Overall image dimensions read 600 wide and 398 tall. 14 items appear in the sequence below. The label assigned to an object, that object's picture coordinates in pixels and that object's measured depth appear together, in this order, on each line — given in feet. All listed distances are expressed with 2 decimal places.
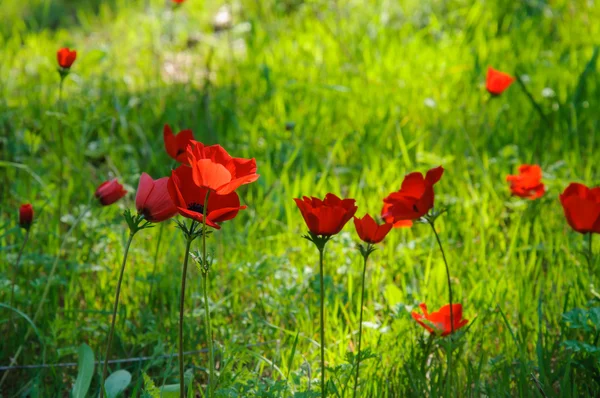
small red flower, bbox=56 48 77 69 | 7.24
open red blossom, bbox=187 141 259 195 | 6.15
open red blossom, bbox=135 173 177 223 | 6.35
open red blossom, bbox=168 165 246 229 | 6.26
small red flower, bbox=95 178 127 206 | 6.99
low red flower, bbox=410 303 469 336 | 6.72
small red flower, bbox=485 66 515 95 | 8.13
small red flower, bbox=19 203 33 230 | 6.96
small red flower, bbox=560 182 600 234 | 6.72
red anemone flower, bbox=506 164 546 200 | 7.50
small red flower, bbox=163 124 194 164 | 7.02
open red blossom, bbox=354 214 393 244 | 6.51
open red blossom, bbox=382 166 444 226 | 6.55
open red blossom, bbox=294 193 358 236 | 6.28
